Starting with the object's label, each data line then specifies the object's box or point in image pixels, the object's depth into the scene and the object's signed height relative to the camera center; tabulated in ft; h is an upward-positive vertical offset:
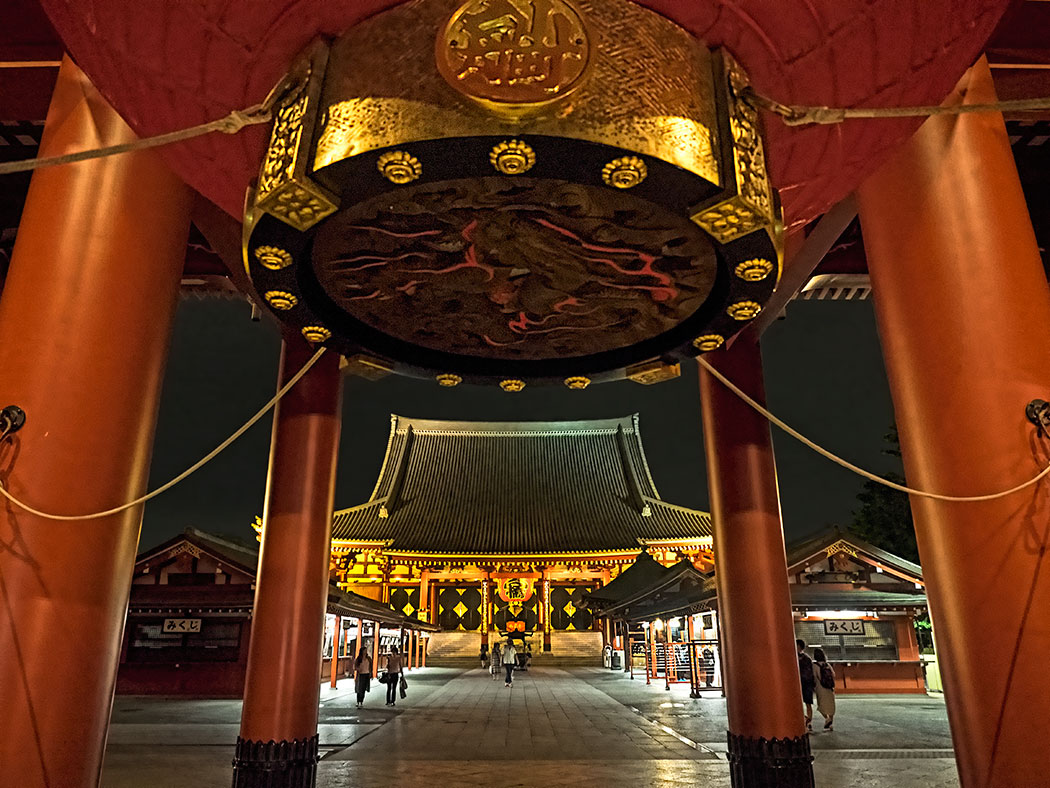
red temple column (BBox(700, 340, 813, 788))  18.01 +0.84
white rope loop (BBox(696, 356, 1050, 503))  7.68 +1.57
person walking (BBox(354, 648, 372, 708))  49.01 -3.77
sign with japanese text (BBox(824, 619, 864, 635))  57.82 -0.68
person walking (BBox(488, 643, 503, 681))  81.30 -5.00
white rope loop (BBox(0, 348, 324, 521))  7.31 +1.50
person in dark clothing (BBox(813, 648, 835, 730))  36.92 -3.89
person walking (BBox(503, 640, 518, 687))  66.80 -3.89
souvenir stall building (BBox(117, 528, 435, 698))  58.13 +0.23
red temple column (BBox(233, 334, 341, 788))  17.87 +0.99
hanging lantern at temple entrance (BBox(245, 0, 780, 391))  4.58 +3.30
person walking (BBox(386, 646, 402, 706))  51.19 -3.89
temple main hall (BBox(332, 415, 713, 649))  93.97 +13.46
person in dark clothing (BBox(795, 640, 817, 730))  39.68 -3.31
